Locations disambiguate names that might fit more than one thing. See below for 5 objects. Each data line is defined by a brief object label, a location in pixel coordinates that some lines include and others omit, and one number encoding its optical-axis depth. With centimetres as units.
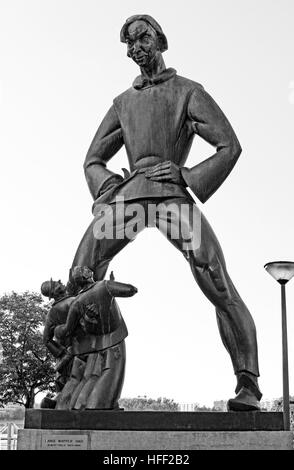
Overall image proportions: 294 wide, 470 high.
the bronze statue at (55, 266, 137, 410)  573
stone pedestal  529
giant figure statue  593
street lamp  1090
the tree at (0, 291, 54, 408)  2708
